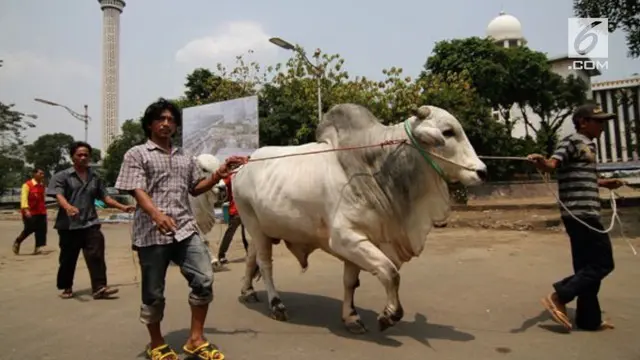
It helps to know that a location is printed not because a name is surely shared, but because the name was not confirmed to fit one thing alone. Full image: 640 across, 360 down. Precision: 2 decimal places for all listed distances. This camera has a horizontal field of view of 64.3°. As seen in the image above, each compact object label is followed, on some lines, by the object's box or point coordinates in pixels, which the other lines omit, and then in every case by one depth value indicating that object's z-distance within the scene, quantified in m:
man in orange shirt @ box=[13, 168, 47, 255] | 9.96
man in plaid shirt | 3.46
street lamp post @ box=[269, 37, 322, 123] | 13.85
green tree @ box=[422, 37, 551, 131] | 30.45
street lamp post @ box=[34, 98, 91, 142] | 26.53
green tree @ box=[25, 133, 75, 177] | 59.09
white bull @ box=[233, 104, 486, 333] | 3.96
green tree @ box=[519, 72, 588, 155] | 32.44
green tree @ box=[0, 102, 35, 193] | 34.56
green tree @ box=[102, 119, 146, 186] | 38.52
